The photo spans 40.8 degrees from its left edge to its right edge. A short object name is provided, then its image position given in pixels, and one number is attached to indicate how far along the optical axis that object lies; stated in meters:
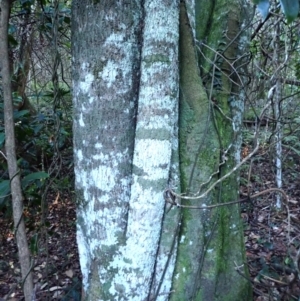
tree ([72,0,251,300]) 1.39
